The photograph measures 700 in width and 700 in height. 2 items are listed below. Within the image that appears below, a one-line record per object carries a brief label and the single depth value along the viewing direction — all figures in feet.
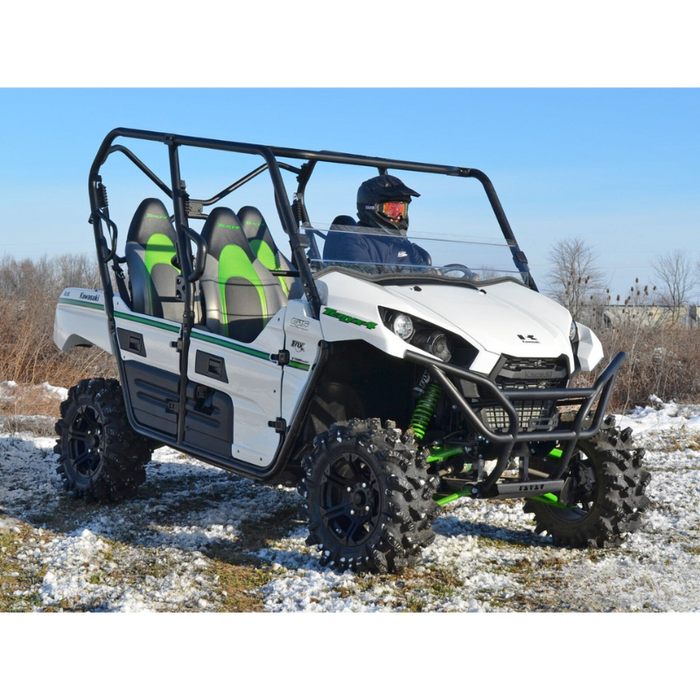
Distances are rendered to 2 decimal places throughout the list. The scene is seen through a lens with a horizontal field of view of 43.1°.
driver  16.29
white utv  14.02
